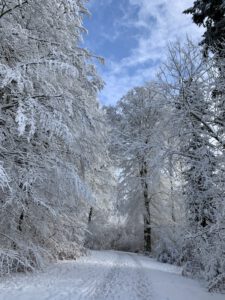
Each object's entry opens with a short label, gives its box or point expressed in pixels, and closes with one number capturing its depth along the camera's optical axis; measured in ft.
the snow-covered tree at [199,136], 26.84
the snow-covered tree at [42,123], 25.62
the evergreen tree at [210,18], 31.63
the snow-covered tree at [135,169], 75.72
